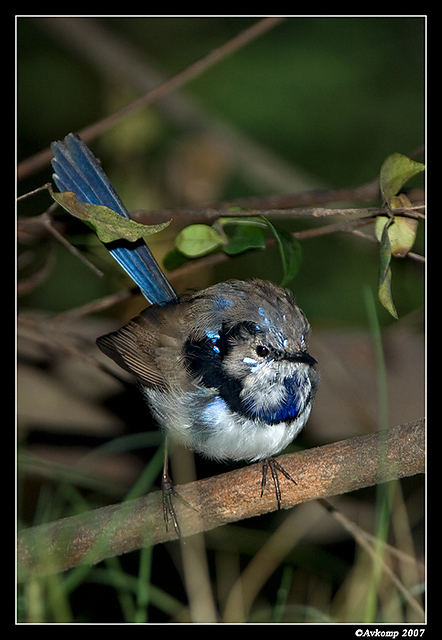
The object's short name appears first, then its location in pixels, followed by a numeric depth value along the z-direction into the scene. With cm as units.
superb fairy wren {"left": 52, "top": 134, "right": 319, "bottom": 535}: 636
